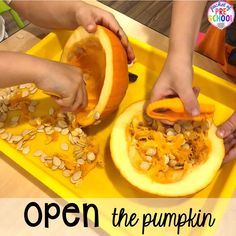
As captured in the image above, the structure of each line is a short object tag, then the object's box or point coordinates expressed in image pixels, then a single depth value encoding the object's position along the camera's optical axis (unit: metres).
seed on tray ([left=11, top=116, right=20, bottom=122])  0.74
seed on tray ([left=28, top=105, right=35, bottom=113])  0.76
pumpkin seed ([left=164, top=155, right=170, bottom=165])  0.64
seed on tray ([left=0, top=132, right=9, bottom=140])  0.70
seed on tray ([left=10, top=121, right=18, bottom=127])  0.74
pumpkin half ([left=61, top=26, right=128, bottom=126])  0.66
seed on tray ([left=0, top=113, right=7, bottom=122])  0.74
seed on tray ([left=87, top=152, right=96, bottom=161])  0.68
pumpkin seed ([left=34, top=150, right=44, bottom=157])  0.69
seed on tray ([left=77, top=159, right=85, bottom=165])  0.68
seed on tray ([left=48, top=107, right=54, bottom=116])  0.76
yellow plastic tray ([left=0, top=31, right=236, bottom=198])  0.64
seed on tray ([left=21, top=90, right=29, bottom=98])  0.78
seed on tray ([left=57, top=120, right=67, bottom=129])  0.73
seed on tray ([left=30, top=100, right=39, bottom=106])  0.77
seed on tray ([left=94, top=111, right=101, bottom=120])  0.66
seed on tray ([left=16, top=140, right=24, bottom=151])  0.70
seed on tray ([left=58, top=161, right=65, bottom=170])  0.68
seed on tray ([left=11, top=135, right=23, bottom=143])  0.70
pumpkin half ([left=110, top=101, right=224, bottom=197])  0.60
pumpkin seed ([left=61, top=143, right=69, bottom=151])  0.71
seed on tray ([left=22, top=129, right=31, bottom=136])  0.72
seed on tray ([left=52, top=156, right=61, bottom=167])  0.68
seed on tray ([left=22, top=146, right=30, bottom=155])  0.69
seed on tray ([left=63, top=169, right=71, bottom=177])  0.67
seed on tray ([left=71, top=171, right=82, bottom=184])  0.66
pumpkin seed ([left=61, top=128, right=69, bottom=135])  0.73
